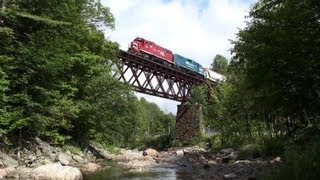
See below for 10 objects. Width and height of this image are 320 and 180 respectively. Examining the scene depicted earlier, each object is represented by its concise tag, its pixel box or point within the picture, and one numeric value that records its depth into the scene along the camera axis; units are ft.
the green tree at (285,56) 27.70
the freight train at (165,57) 103.79
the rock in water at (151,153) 86.57
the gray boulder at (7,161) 44.67
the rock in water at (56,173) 37.04
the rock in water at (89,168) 46.91
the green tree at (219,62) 218.89
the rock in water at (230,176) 34.03
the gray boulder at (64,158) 53.38
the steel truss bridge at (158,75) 96.80
